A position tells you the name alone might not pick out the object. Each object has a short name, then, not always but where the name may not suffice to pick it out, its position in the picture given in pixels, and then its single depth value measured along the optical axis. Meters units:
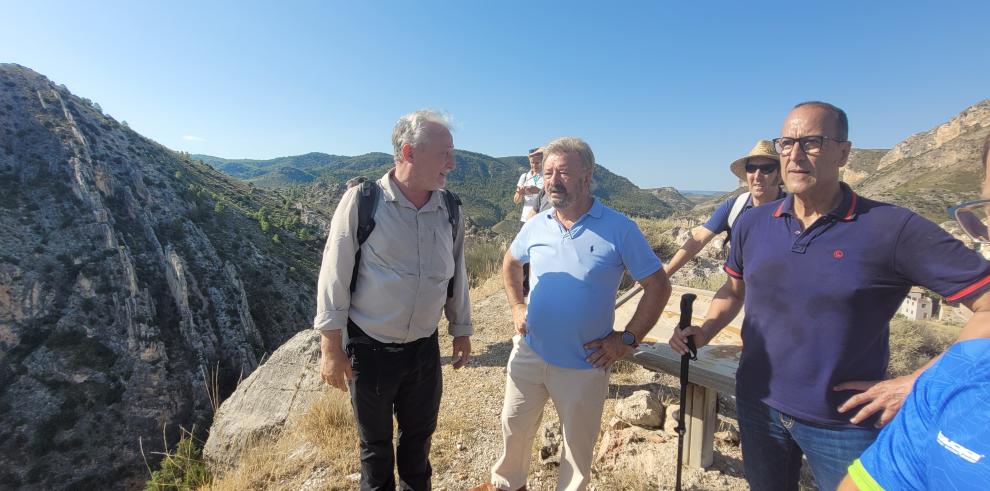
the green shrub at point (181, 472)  3.21
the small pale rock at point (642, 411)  3.02
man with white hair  1.91
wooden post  2.49
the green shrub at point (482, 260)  8.64
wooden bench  2.16
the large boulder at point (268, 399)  3.47
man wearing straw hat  2.99
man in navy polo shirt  1.23
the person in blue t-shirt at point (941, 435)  0.62
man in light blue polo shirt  2.05
